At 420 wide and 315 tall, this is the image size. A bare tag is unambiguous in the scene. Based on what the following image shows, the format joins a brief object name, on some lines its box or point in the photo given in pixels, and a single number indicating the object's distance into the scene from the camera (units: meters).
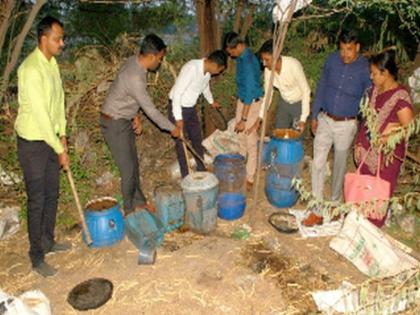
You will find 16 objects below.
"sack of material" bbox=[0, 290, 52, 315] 3.48
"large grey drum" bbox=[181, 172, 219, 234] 5.50
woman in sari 4.37
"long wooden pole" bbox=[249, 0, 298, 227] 4.52
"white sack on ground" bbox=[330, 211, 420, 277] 4.42
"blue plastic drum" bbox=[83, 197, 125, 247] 5.25
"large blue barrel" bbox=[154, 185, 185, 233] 5.61
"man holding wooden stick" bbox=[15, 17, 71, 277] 4.21
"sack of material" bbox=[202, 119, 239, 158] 7.29
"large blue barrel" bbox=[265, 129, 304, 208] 6.00
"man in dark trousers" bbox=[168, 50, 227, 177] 5.92
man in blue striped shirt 5.03
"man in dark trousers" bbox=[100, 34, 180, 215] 5.17
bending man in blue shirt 6.31
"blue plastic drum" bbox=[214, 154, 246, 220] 5.98
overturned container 5.34
